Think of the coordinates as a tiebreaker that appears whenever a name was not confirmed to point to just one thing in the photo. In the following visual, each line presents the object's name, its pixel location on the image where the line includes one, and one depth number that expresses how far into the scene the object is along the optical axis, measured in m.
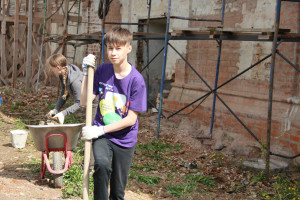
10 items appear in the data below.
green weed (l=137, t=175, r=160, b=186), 5.20
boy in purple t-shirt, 3.01
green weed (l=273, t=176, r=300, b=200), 4.81
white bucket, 5.95
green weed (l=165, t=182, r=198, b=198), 4.94
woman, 4.62
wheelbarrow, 4.14
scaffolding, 5.33
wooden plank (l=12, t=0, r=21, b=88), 12.70
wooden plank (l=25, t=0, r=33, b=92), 12.11
